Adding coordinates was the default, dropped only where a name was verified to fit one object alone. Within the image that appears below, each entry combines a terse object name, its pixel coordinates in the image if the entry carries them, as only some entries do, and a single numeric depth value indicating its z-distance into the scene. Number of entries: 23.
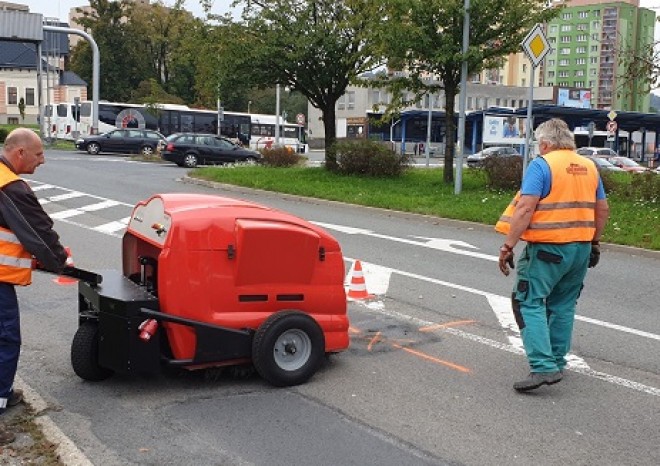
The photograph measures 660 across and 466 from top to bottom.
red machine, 4.89
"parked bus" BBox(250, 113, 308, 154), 56.16
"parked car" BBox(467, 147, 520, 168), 19.41
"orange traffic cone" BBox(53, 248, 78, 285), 8.58
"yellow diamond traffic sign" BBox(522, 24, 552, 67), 15.14
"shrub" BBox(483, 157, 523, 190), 18.44
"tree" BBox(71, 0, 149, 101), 81.94
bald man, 4.46
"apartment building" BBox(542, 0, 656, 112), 102.75
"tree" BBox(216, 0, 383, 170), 21.59
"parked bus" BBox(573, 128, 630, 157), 67.11
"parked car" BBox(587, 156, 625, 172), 28.50
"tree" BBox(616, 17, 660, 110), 16.09
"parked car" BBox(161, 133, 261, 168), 32.88
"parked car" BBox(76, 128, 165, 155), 39.38
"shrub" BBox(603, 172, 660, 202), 16.28
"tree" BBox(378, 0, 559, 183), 18.48
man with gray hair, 5.26
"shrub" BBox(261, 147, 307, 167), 28.00
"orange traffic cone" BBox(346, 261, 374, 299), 8.17
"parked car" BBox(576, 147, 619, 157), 40.33
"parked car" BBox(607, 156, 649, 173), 32.66
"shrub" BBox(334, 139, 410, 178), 22.11
